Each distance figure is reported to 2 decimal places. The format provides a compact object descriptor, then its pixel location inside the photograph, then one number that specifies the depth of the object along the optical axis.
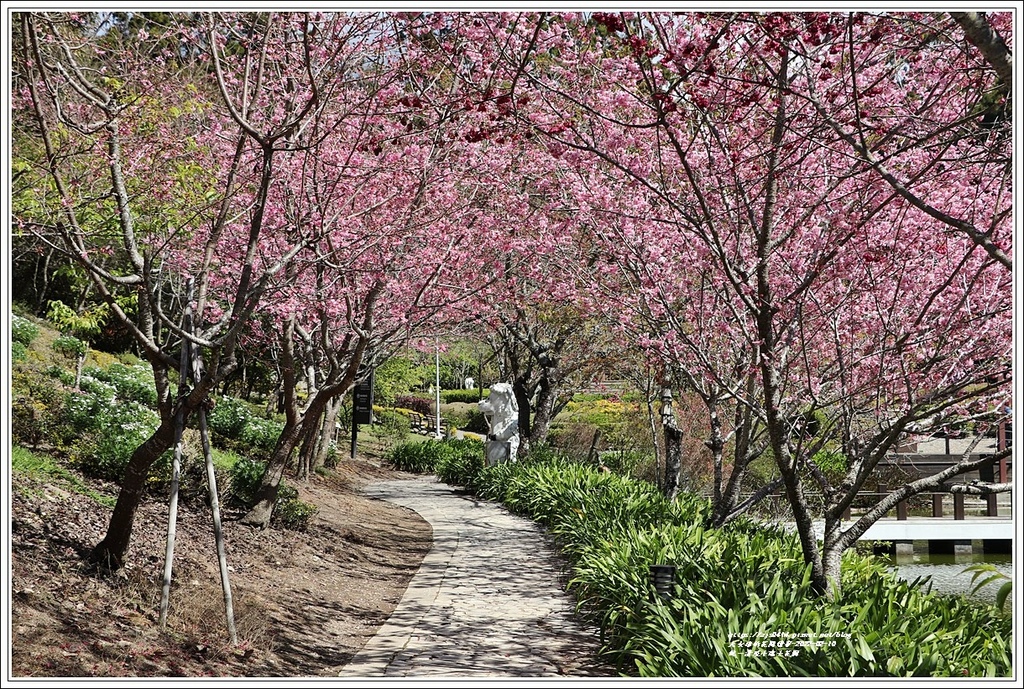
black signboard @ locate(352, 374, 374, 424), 18.66
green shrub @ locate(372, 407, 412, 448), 23.82
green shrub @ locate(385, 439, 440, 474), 19.34
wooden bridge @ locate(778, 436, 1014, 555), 13.74
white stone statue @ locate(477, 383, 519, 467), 14.65
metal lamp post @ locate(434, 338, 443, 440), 26.56
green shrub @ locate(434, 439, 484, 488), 15.53
